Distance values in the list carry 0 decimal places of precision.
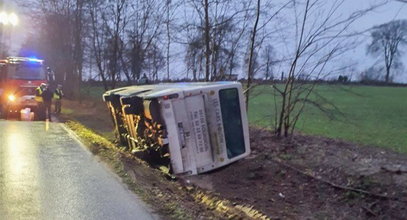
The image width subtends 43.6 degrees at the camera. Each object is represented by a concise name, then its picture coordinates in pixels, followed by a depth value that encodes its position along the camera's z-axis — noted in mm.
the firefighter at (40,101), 23969
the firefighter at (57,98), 27686
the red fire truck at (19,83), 24750
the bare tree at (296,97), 13289
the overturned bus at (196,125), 9812
